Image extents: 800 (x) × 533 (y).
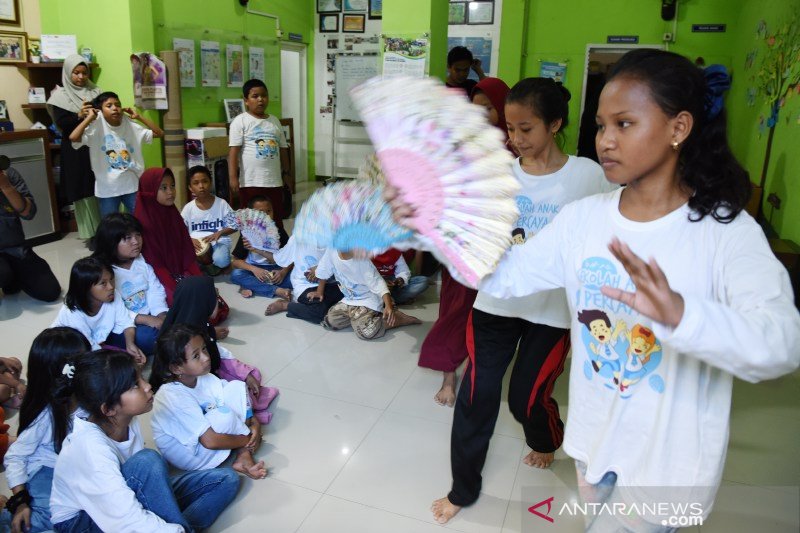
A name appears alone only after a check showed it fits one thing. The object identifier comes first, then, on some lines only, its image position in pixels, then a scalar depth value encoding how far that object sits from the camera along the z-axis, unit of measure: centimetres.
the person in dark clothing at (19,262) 394
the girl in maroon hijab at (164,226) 366
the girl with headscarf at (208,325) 267
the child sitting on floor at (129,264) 319
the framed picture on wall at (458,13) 753
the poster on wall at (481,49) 746
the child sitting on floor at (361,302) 357
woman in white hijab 518
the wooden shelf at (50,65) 548
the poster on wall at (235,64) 681
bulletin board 838
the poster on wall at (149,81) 549
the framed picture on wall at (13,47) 541
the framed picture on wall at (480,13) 738
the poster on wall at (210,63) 637
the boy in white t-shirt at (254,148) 494
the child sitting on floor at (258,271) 427
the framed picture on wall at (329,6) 839
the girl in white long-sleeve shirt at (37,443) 186
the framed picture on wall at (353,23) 834
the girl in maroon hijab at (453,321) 280
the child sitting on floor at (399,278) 390
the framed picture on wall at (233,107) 681
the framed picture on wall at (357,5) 831
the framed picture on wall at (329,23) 848
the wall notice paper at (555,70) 736
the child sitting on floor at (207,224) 456
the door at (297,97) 871
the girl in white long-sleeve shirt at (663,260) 109
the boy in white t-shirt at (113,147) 480
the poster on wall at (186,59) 601
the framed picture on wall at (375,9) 824
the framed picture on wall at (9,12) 537
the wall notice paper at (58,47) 548
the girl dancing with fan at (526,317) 189
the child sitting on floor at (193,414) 219
